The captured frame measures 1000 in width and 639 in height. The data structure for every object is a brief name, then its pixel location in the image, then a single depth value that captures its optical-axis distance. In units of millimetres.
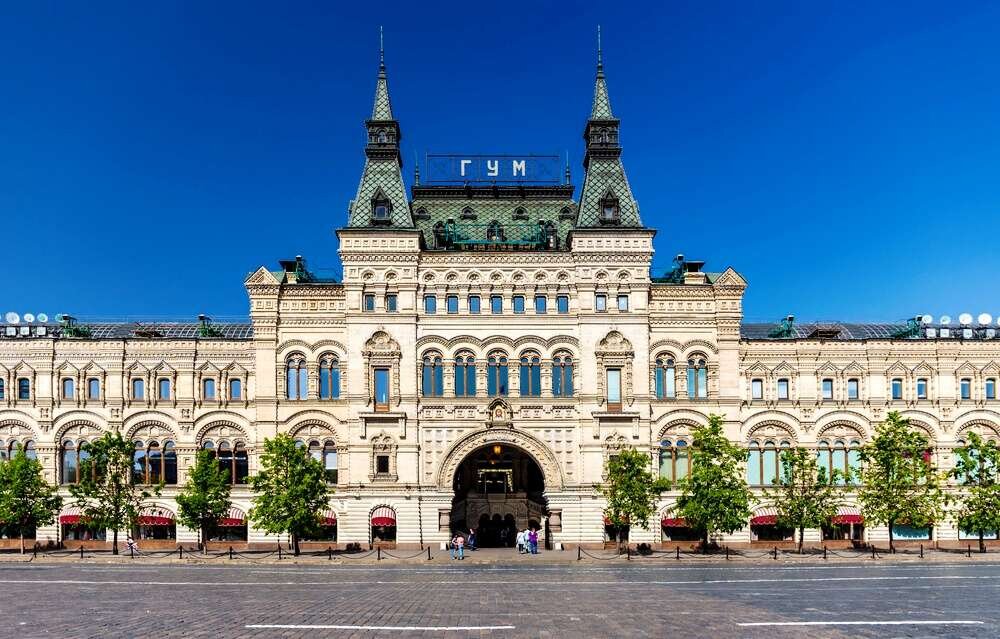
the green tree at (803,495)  62938
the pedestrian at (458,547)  60062
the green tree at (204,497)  62125
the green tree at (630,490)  61844
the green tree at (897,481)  63000
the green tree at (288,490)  60281
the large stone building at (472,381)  68562
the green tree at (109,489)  63719
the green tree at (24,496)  62281
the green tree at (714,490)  60188
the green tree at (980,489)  62281
